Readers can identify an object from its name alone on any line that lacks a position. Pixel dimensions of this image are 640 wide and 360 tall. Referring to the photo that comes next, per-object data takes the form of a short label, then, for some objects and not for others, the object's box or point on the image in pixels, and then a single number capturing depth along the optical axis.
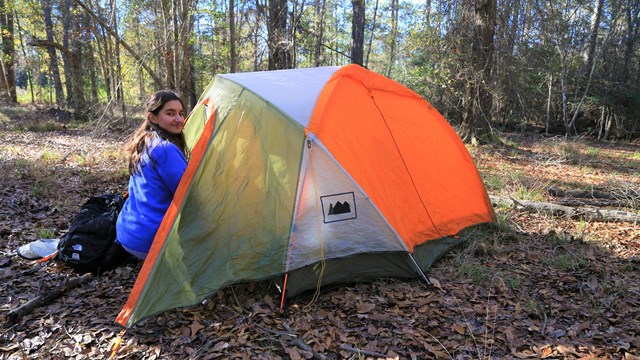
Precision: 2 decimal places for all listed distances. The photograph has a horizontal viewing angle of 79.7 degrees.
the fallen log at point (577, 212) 4.68
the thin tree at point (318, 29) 15.56
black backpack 3.40
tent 2.95
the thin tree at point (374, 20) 26.52
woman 3.02
